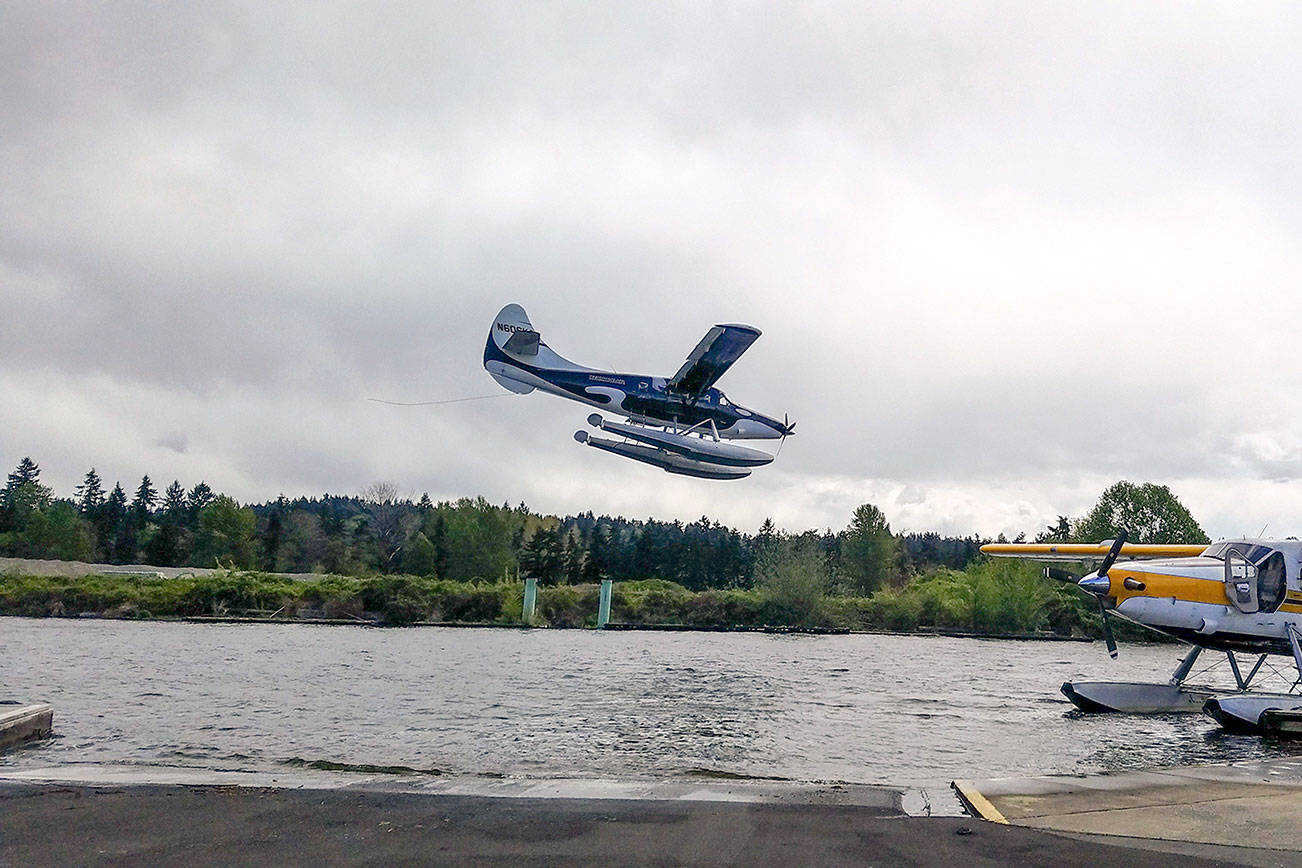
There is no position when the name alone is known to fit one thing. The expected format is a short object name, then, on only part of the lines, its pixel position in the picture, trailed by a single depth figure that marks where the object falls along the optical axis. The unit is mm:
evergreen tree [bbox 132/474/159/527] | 136038
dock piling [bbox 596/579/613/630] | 66312
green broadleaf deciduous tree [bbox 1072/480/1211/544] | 85500
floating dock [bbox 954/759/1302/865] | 6668
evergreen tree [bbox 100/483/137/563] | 104625
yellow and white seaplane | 18438
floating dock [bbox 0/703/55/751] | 12078
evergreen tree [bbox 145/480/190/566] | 99725
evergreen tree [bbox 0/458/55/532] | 103875
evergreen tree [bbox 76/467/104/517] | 157375
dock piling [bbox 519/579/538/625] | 66875
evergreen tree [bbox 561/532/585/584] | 99188
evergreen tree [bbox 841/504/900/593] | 104938
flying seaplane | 28781
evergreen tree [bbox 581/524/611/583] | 101250
